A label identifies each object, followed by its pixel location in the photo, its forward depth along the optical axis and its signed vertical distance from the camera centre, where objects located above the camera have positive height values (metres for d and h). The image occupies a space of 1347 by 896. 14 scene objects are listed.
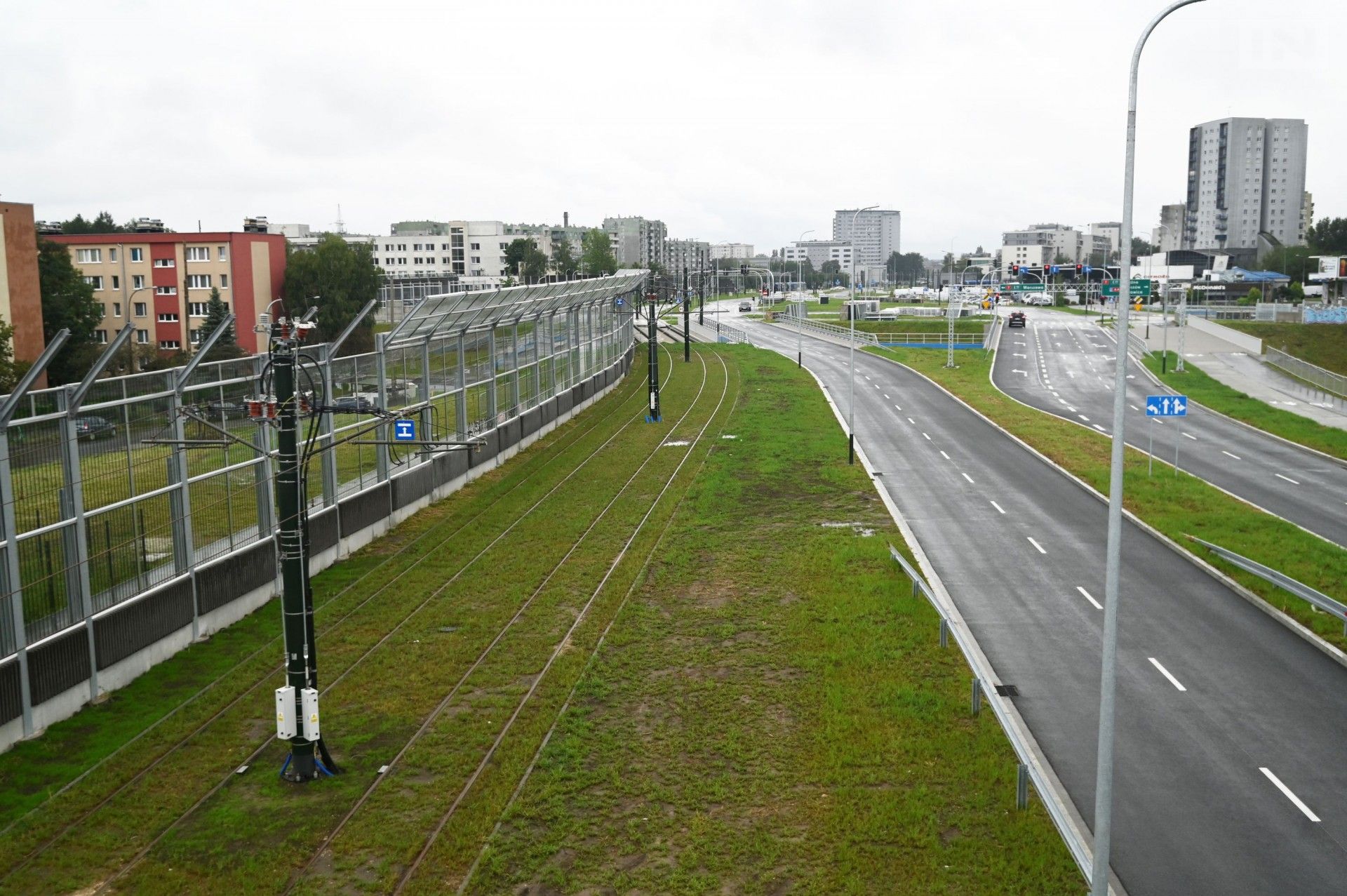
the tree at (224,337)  55.57 -1.25
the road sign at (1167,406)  32.16 -3.05
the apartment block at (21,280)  56.22 +1.71
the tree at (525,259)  147.88 +6.79
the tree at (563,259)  175.77 +7.93
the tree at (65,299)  65.38 +0.82
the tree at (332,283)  80.25 +2.04
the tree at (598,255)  172.62 +8.32
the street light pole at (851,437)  39.28 -4.73
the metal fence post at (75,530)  16.48 -3.24
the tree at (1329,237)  146.38 +8.64
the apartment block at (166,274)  77.62 +2.68
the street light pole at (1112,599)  10.58 -2.96
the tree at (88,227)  114.94 +9.09
